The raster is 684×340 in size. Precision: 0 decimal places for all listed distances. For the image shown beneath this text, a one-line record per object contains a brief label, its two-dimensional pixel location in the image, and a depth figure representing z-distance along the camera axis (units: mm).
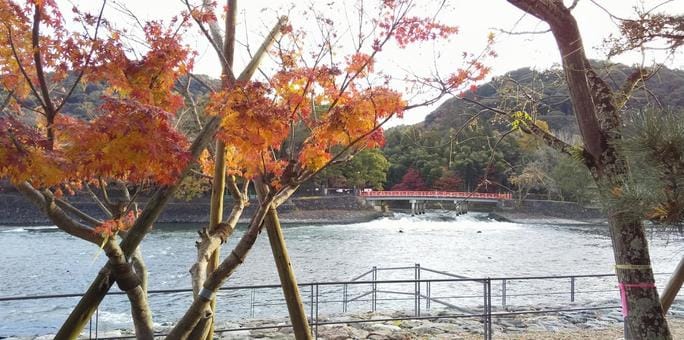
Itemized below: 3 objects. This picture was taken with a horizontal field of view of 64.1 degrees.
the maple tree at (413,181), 56656
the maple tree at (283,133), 3904
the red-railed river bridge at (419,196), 49438
